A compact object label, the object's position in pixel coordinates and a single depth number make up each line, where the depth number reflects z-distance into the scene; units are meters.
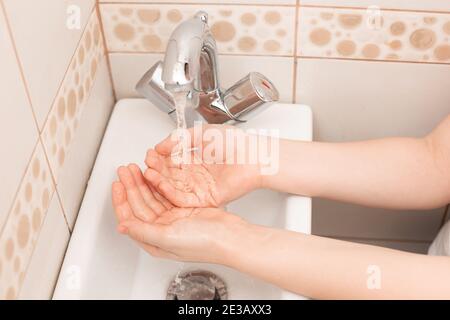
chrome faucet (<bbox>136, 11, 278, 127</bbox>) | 0.78
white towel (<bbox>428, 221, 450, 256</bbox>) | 0.93
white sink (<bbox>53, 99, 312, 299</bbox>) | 0.78
